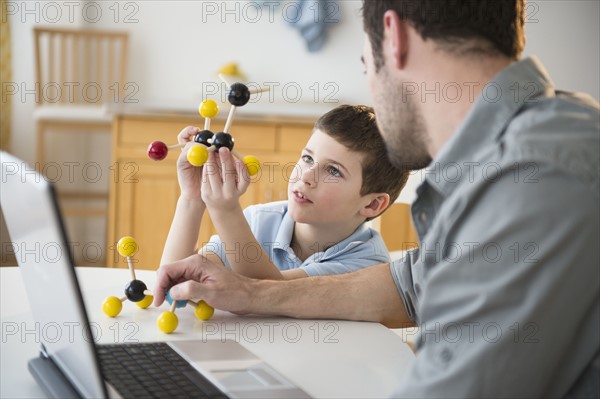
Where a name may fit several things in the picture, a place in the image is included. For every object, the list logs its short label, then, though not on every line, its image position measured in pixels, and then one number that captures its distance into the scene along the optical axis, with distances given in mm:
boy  1416
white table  898
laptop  632
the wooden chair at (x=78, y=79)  4117
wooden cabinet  3271
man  675
